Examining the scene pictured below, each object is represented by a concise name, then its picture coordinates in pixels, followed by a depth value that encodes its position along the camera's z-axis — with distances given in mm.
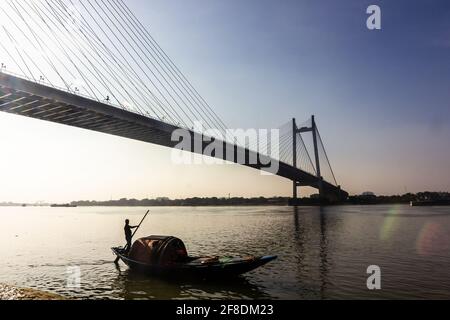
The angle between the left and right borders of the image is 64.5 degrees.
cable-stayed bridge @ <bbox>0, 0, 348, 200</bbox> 30859
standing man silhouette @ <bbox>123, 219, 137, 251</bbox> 21156
